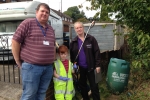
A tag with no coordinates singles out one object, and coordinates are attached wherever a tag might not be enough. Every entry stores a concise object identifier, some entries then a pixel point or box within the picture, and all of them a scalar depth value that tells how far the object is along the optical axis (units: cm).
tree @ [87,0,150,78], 237
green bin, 290
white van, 471
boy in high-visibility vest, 197
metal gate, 414
